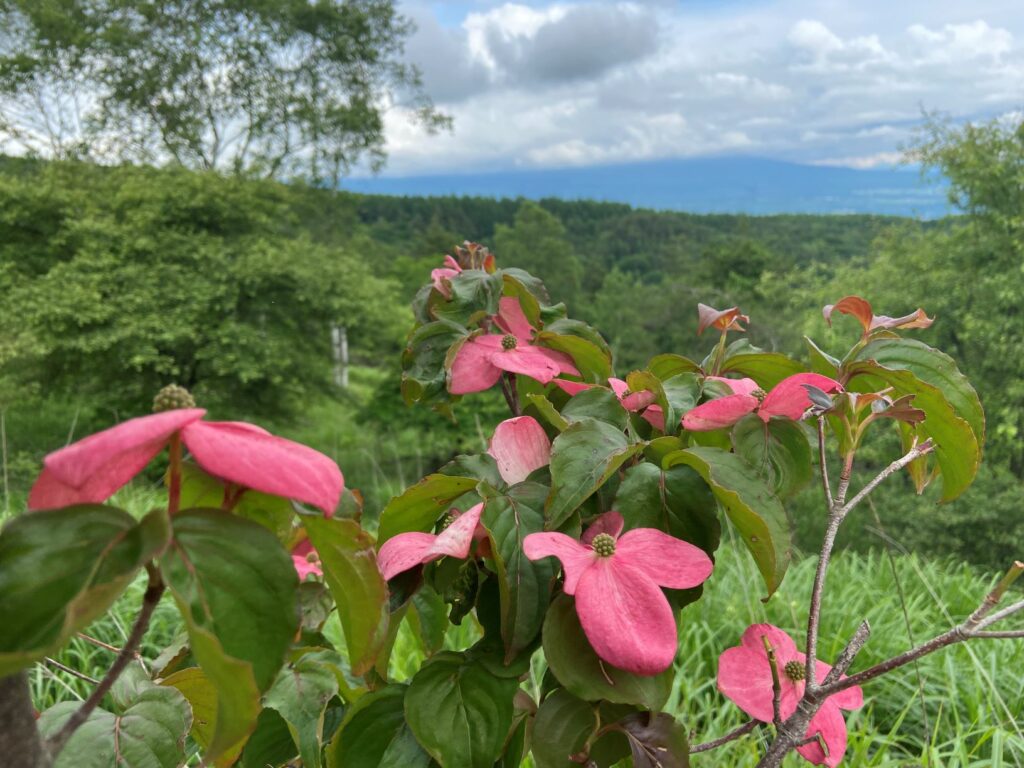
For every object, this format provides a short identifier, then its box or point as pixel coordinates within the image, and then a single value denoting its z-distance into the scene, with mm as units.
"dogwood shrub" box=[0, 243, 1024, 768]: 239
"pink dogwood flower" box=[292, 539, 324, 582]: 673
